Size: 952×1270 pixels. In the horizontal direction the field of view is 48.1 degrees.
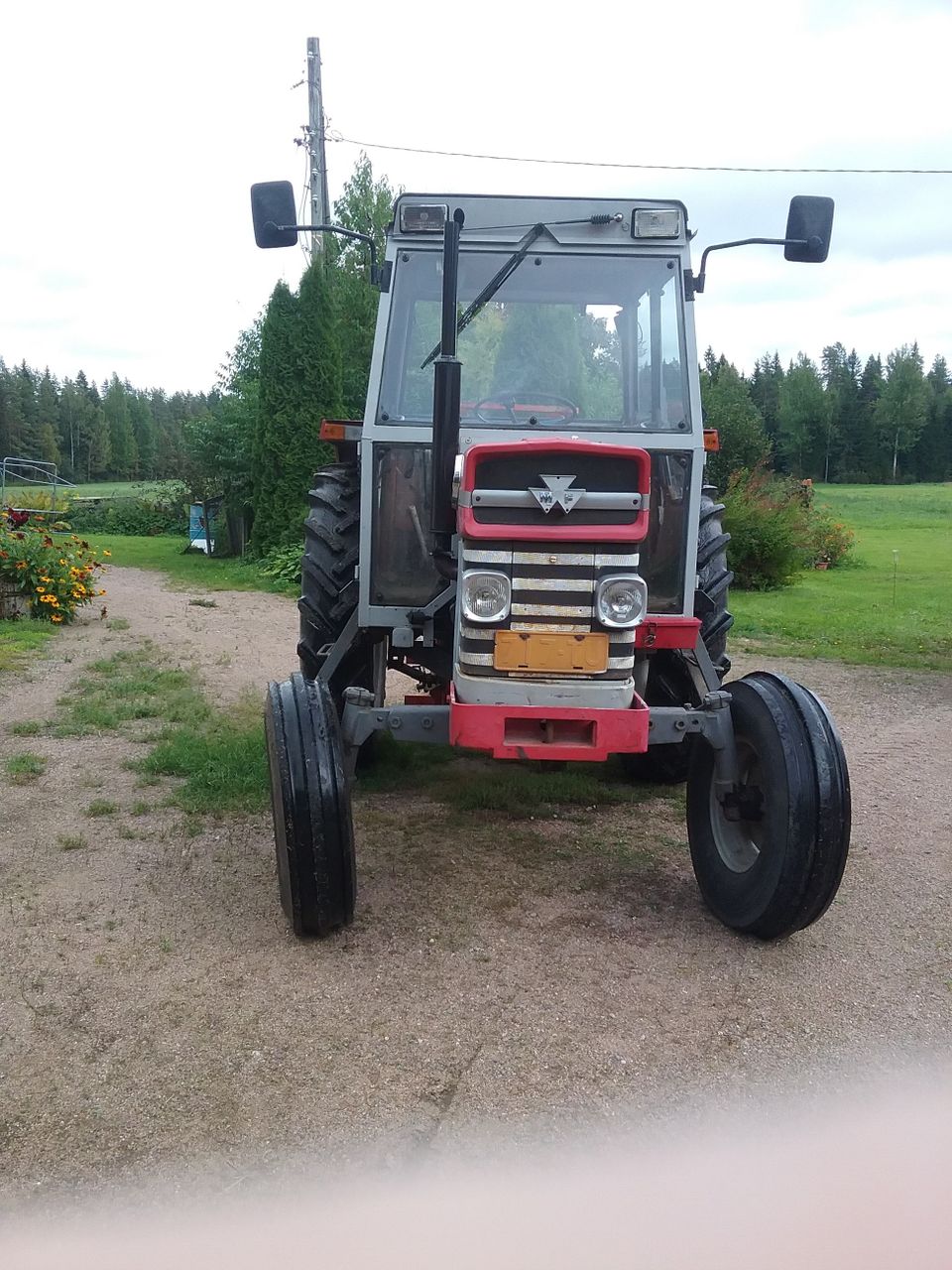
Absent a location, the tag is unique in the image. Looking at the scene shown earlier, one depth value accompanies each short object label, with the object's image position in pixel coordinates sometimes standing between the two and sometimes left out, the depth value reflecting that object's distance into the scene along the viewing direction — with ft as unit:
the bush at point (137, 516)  124.98
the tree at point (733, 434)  78.12
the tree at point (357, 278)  64.95
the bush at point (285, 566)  56.34
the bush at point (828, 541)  65.05
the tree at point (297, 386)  58.70
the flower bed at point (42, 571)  37.63
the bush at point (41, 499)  64.74
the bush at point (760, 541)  53.78
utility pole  57.47
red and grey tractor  12.26
